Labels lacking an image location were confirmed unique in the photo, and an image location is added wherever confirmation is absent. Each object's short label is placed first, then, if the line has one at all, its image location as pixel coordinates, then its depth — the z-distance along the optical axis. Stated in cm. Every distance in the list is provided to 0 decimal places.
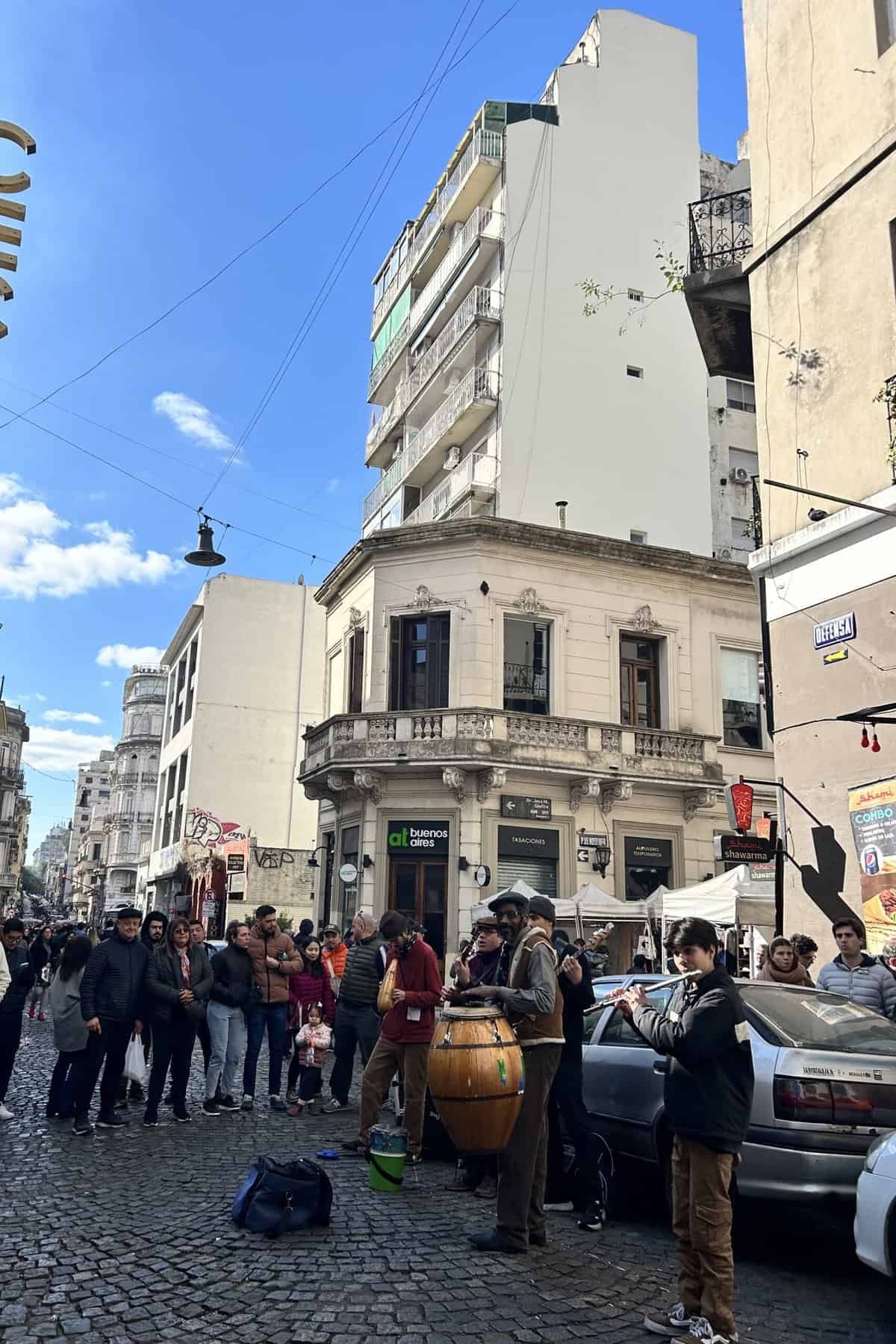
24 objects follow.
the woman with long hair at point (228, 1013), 1028
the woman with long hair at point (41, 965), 1959
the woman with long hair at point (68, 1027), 941
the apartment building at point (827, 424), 1187
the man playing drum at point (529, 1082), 591
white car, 491
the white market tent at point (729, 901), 1595
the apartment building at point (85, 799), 13631
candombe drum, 588
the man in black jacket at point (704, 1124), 458
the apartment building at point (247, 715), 4100
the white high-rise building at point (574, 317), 2866
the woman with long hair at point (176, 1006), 959
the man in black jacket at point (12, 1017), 994
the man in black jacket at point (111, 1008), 922
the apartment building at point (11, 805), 8644
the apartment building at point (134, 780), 6806
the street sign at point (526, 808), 2339
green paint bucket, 717
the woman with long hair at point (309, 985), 1213
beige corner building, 2334
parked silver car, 578
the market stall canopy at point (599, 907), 1977
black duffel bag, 606
